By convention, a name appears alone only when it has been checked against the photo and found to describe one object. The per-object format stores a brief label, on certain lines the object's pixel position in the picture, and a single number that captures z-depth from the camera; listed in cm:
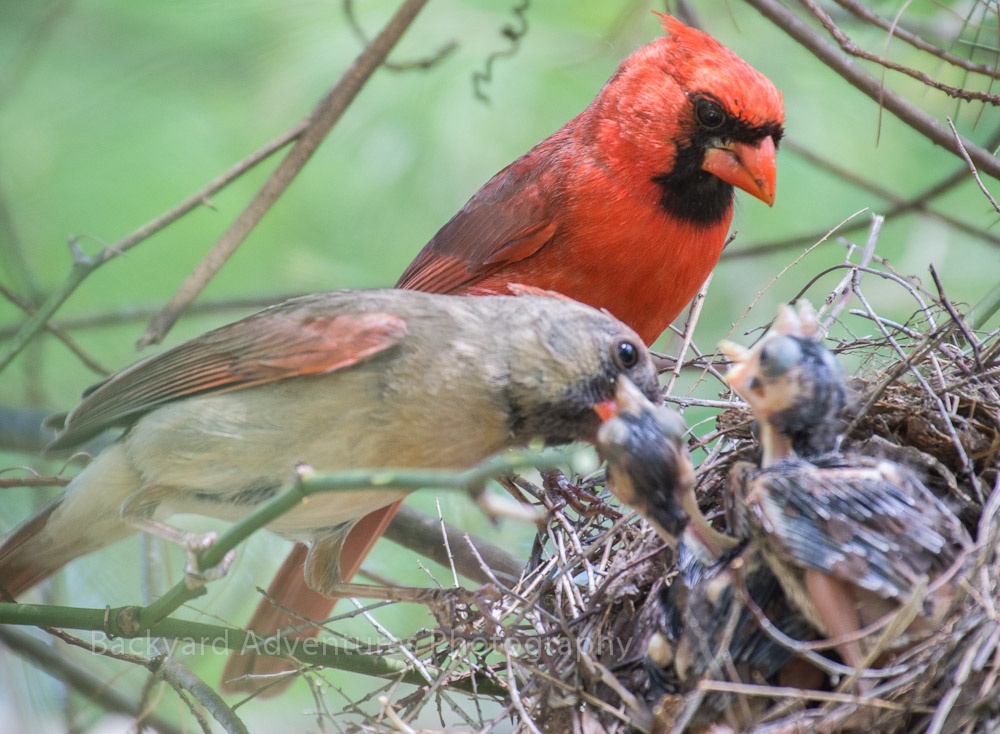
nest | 476
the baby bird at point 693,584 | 509
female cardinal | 577
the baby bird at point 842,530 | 485
